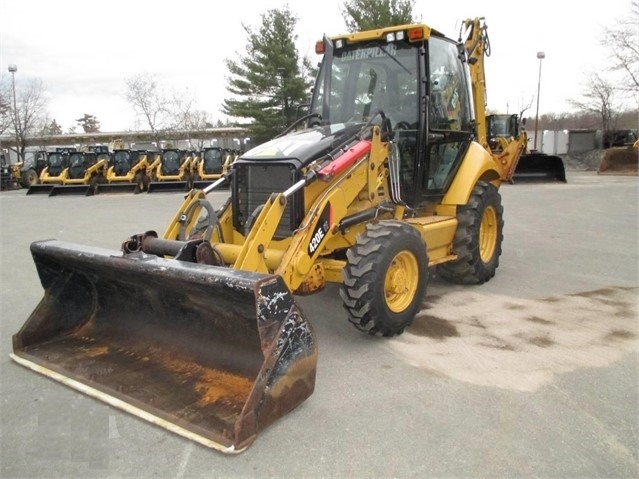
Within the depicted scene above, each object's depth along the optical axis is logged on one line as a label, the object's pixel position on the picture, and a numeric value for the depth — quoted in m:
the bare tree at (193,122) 45.28
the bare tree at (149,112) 42.56
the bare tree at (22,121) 35.07
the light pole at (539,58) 30.84
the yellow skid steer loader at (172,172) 22.11
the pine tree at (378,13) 27.59
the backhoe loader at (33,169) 27.59
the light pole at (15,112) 30.79
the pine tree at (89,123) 76.19
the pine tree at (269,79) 29.11
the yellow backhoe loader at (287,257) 3.35
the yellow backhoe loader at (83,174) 21.86
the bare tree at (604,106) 33.83
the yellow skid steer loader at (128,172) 22.17
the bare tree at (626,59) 29.78
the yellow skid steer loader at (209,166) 22.50
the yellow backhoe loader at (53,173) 22.80
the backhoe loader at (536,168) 20.22
